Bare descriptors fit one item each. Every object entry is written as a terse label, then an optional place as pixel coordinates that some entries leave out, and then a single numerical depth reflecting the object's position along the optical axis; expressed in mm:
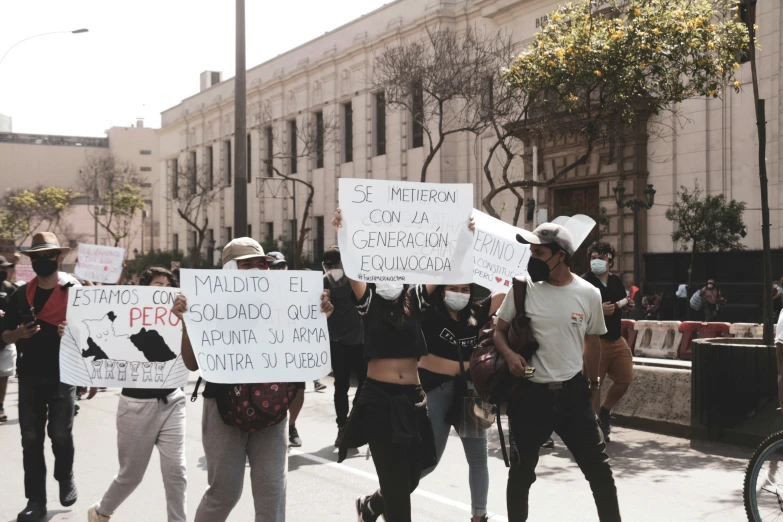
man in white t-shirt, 5016
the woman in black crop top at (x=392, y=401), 4859
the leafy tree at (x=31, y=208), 72250
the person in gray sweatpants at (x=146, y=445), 5344
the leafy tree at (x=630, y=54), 13789
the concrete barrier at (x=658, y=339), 16328
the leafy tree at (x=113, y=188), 62031
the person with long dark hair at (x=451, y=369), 5707
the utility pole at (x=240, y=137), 15500
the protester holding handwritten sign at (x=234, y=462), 4590
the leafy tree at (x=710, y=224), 22969
